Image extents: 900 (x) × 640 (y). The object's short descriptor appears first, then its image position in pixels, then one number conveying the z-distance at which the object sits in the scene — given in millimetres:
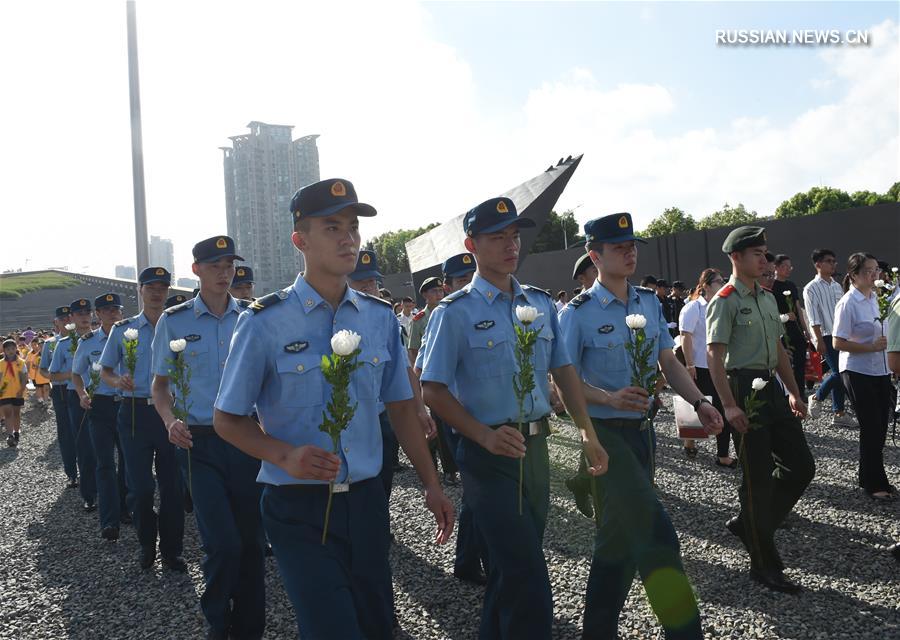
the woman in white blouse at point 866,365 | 6320
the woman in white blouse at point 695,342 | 8633
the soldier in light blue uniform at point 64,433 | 10008
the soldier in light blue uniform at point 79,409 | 8469
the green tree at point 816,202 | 57625
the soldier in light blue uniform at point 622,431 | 3453
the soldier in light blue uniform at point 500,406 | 3057
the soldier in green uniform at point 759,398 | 4648
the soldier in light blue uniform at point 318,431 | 2490
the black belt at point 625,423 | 3973
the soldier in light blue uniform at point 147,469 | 5887
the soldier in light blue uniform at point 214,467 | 4145
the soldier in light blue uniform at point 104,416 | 7148
